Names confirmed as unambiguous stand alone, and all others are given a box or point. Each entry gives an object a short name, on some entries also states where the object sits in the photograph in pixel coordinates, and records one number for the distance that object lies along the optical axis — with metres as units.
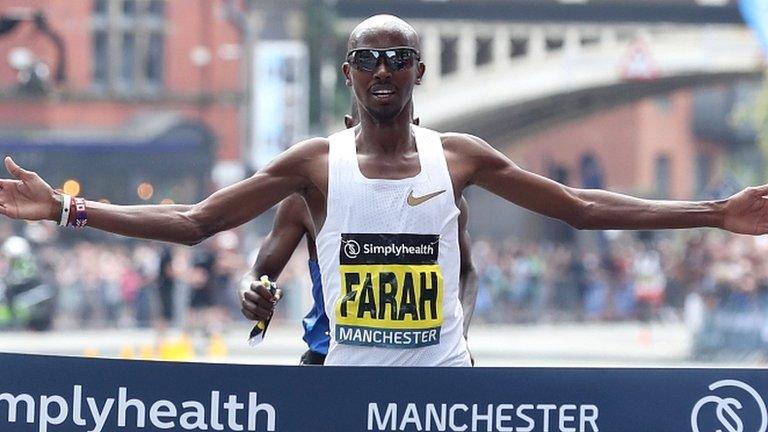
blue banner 11.09
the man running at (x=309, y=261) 14.38
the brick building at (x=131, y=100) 120.69
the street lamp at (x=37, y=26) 48.91
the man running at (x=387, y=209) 12.34
